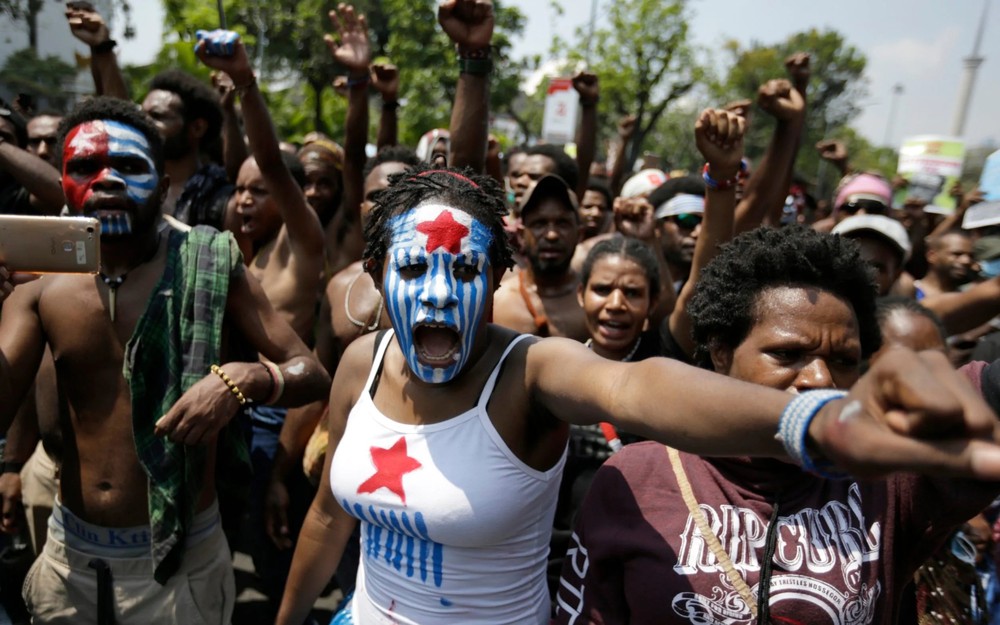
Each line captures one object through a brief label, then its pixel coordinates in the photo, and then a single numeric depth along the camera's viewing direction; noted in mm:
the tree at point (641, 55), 23891
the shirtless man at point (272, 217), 3176
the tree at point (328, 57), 16516
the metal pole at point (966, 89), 12617
